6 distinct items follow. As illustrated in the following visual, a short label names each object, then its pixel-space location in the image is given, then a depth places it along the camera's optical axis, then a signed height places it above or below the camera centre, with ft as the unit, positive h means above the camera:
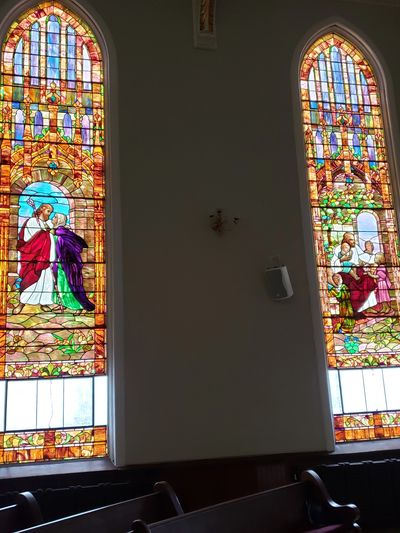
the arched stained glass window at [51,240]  17.84 +5.75
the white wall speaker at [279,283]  19.31 +4.17
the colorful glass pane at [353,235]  20.13 +6.11
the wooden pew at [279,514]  11.14 -1.81
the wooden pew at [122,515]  10.89 -1.65
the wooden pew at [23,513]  12.01 -1.57
